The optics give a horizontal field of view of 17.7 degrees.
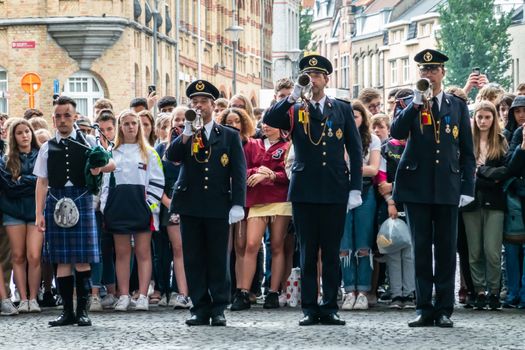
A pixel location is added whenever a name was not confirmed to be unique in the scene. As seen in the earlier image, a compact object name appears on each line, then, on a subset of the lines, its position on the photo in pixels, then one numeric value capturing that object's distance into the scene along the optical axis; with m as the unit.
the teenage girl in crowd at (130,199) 16.62
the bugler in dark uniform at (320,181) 14.28
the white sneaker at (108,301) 16.95
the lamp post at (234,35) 61.53
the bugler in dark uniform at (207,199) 14.52
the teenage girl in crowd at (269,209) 16.55
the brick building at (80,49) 50.78
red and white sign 47.97
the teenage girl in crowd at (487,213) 16.09
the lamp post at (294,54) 76.76
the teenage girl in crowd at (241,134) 16.77
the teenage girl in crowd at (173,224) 17.00
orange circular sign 32.41
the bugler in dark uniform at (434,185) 14.09
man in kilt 14.66
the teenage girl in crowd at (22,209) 16.47
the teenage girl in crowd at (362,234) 16.33
